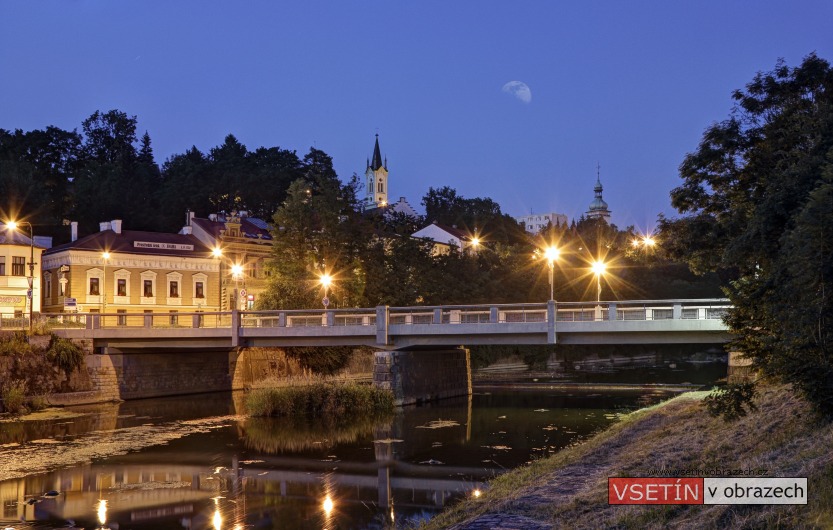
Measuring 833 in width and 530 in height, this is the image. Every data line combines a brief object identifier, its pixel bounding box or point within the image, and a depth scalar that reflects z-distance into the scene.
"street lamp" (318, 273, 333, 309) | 54.05
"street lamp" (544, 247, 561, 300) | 42.59
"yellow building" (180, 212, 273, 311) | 71.50
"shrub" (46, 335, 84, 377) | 45.03
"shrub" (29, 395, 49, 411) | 40.84
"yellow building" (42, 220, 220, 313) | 64.00
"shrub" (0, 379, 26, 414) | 39.38
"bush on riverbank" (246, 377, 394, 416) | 39.94
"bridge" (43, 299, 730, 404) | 36.94
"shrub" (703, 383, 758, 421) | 18.59
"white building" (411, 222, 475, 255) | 113.94
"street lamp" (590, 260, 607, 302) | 44.85
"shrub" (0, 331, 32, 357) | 42.41
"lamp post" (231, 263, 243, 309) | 52.50
